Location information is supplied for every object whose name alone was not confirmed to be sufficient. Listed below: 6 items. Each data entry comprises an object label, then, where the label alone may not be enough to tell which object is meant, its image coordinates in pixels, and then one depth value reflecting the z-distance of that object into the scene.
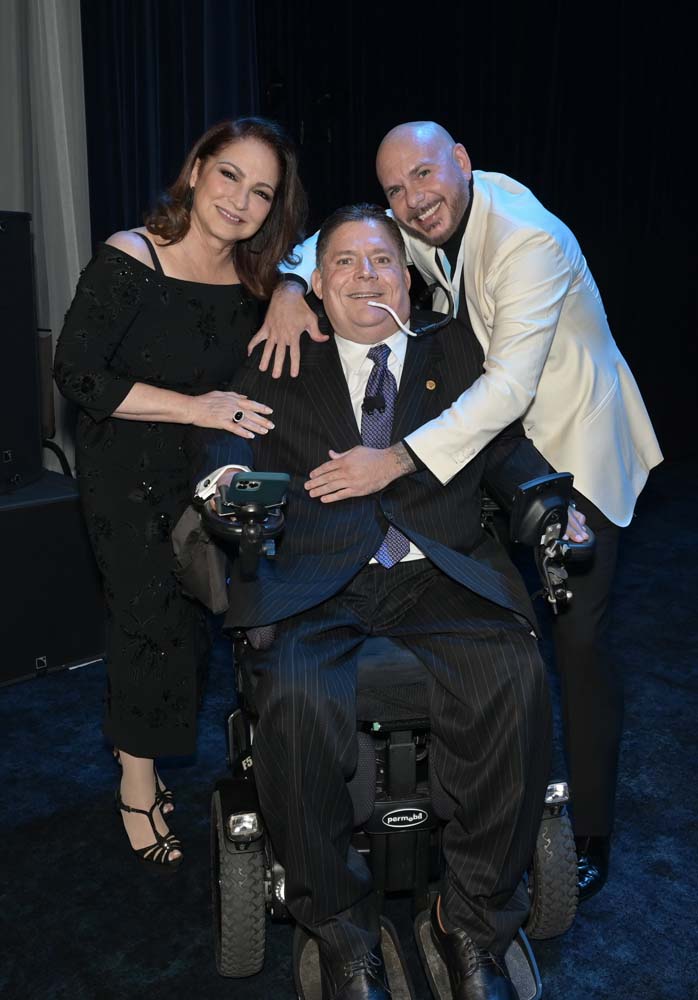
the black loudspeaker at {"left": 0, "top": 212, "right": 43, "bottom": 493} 3.31
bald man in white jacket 2.12
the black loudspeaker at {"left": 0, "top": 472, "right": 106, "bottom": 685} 3.39
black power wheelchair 1.96
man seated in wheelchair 1.88
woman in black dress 2.25
